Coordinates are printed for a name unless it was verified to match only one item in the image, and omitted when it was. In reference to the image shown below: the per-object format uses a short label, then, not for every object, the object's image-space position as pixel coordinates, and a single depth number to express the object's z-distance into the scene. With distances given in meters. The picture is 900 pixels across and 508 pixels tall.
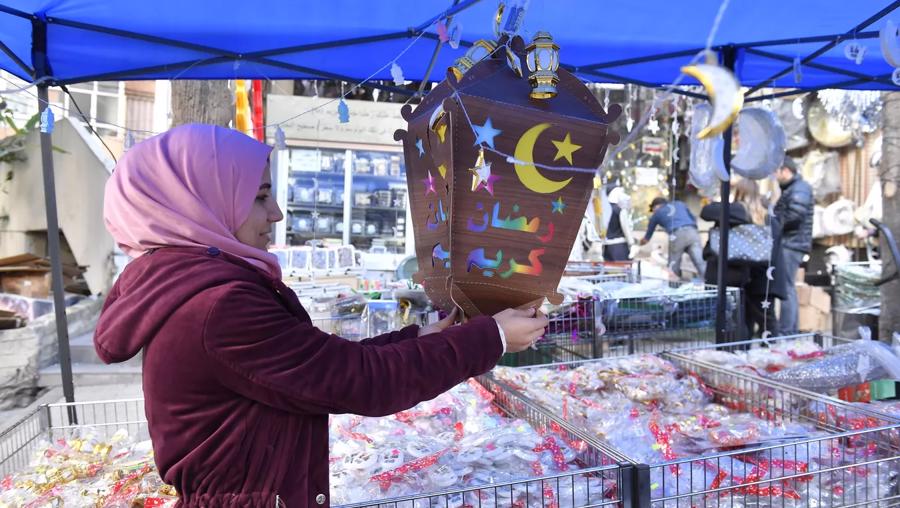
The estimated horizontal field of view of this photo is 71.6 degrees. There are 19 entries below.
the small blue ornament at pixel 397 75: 3.02
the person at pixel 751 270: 4.97
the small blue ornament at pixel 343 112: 3.21
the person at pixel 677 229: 7.07
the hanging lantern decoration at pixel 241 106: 6.03
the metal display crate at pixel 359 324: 3.61
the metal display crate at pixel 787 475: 1.52
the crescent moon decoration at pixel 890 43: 2.35
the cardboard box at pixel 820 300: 7.29
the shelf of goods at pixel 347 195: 8.96
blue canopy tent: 2.80
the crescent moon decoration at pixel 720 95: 0.99
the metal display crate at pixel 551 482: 1.43
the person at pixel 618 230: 7.41
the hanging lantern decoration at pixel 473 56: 1.43
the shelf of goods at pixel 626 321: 3.77
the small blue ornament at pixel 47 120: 2.72
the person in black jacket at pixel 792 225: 5.36
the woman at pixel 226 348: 1.01
